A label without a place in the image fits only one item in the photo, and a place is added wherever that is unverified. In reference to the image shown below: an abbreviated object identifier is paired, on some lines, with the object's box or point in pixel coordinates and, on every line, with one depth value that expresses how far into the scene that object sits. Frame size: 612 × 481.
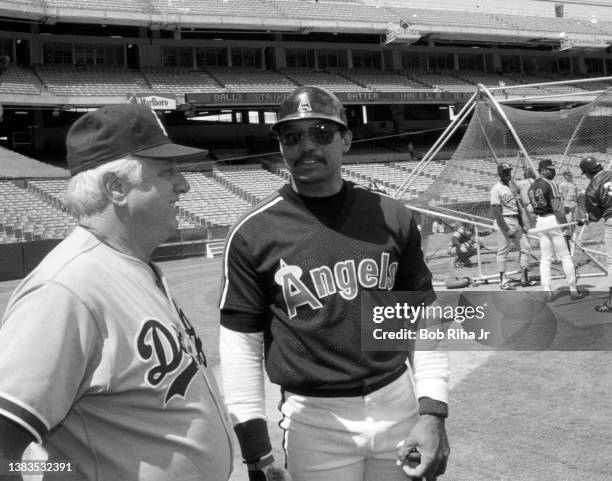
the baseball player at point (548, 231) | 8.65
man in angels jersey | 2.29
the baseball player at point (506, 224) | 10.05
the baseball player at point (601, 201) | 7.70
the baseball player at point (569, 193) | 12.27
